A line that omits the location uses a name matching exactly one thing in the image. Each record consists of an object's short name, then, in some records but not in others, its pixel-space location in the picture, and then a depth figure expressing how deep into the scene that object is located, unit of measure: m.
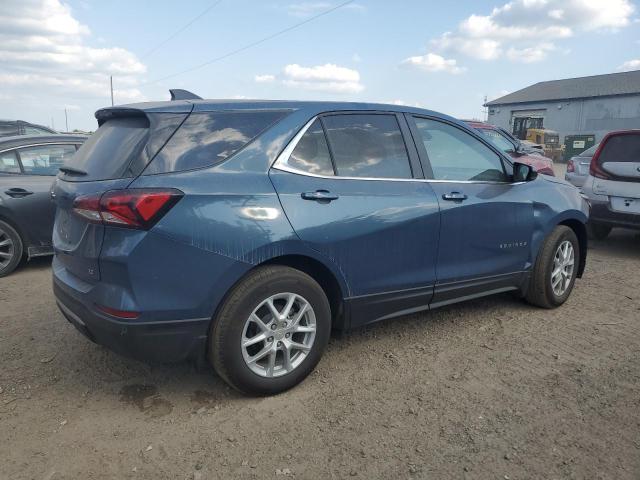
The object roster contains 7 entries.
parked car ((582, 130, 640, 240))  6.48
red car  9.53
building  38.53
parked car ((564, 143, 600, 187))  8.78
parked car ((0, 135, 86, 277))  5.58
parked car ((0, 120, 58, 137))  12.27
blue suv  2.60
